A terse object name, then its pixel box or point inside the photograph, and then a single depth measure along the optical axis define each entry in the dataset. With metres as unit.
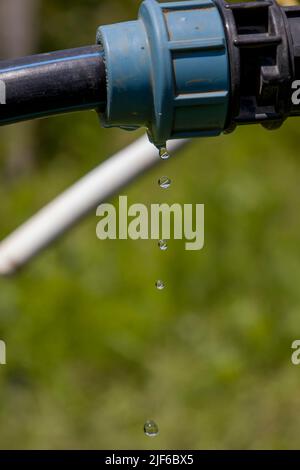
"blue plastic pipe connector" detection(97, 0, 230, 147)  0.89
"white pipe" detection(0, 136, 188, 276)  1.24
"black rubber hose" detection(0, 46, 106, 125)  0.88
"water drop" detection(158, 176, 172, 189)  1.01
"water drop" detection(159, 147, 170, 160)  0.95
